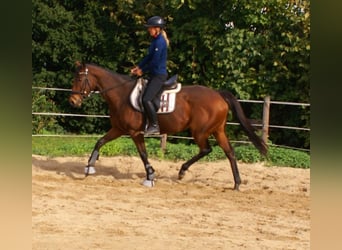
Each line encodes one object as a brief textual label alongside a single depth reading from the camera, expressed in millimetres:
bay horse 13114
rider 12504
